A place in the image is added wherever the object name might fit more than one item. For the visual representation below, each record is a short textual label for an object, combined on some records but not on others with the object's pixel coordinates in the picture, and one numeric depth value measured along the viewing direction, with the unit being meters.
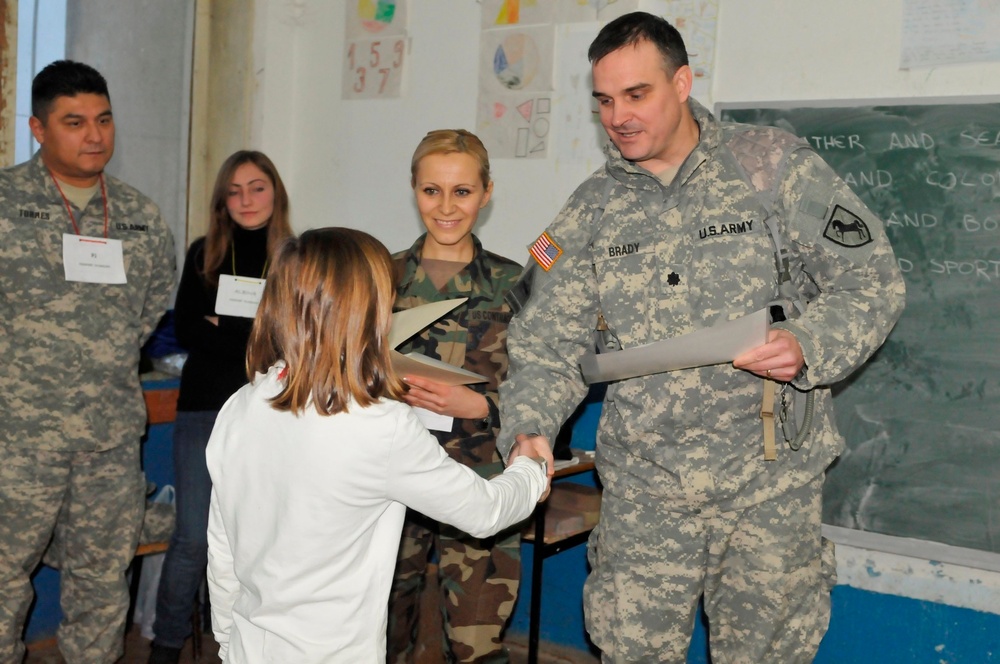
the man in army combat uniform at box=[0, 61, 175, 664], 3.02
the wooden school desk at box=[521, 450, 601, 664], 3.12
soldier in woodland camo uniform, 2.72
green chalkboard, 2.84
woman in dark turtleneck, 3.31
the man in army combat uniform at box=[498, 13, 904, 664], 2.17
